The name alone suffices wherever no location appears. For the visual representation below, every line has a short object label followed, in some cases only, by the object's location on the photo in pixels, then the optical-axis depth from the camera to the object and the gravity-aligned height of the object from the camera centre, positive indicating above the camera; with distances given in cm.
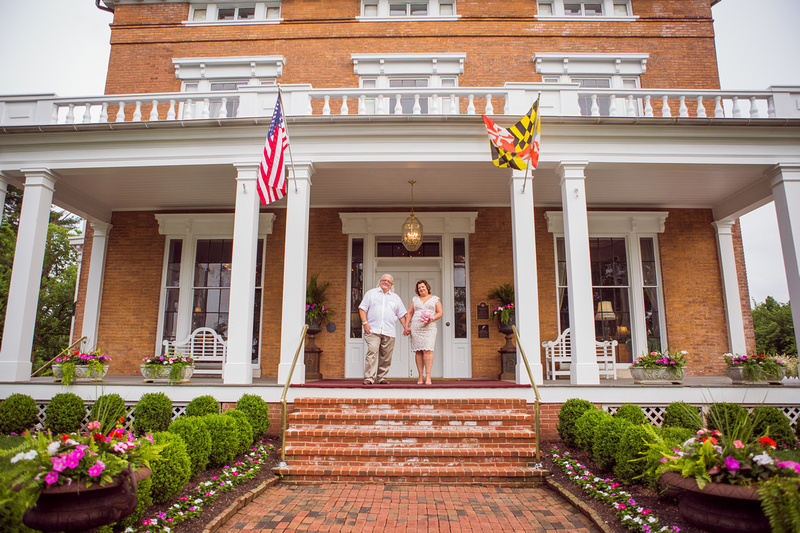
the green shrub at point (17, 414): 661 -86
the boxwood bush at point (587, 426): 547 -87
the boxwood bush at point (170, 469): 397 -101
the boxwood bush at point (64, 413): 651 -84
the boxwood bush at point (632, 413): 558 -74
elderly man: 723 +42
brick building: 776 +323
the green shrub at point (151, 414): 627 -83
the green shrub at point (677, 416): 596 -82
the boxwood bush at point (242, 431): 556 -94
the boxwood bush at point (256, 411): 624 -79
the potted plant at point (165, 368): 748 -26
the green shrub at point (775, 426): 586 -92
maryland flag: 702 +305
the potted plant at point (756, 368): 724 -26
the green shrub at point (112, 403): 617 -67
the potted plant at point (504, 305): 944 +92
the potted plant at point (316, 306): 953 +91
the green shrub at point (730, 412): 566 -74
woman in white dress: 727 +40
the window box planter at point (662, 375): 721 -36
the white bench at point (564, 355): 872 -7
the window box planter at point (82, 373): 739 -33
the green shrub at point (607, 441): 490 -93
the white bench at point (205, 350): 887 +3
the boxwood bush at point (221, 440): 516 -96
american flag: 675 +270
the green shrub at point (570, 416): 608 -83
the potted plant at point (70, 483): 266 -75
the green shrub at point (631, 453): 452 -97
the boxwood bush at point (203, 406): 621 -72
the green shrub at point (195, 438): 476 -87
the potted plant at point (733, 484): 256 -77
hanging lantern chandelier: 919 +226
